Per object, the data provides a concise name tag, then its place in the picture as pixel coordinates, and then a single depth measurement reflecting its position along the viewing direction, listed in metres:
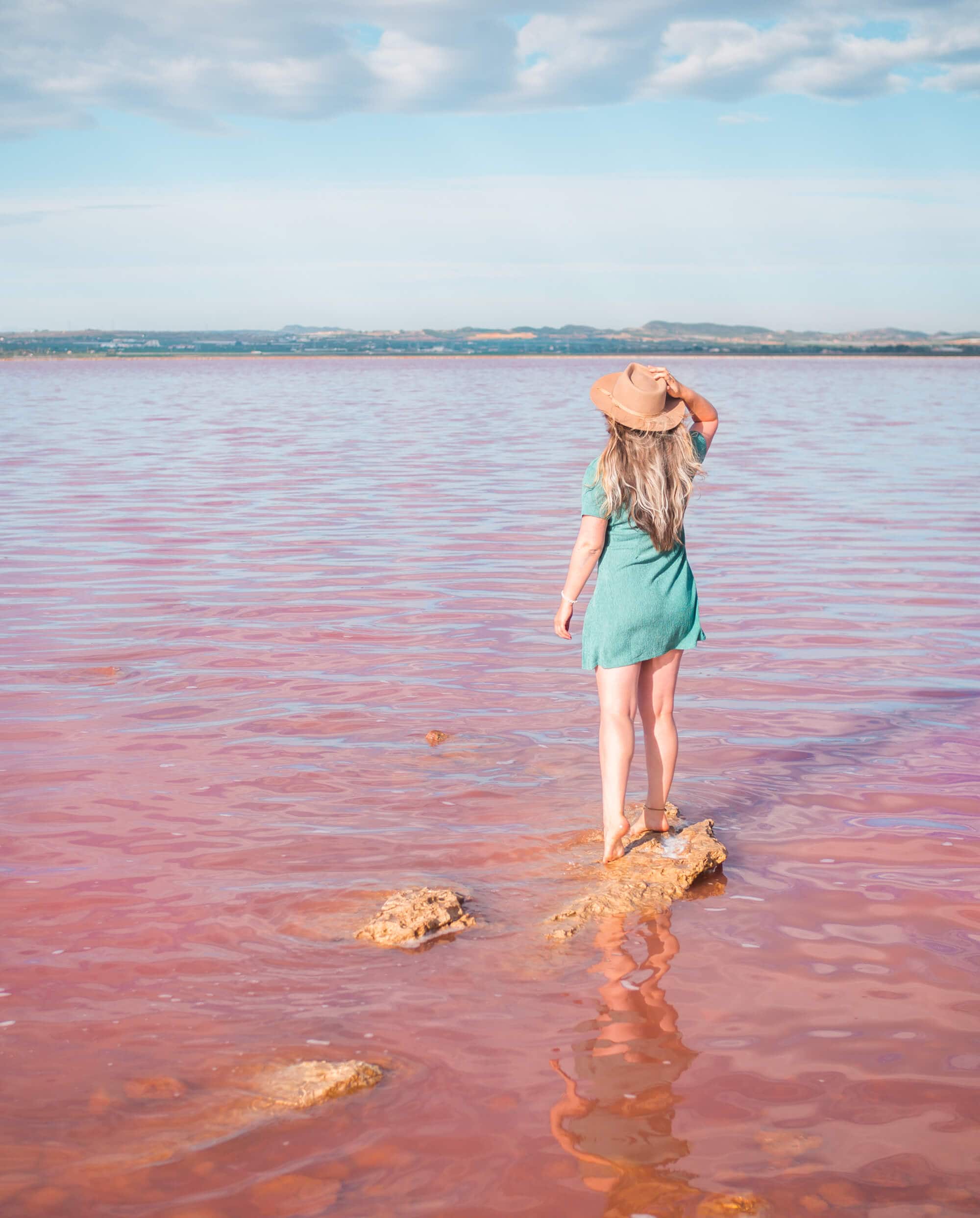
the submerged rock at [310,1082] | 3.24
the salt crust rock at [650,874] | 4.43
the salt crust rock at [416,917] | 4.18
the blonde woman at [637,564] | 4.32
